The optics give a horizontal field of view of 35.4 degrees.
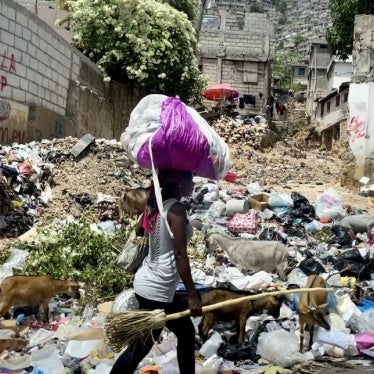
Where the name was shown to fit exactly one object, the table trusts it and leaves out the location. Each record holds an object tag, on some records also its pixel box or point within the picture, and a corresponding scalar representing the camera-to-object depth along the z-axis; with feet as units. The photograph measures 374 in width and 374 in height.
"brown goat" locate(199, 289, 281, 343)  13.78
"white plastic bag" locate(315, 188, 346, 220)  27.89
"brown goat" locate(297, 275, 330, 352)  13.69
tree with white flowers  52.11
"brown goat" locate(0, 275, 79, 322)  14.69
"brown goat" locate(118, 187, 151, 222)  25.20
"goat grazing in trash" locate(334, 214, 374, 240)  25.36
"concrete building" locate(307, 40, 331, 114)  112.47
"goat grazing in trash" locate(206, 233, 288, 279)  19.81
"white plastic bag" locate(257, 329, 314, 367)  13.02
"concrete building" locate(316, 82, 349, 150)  78.19
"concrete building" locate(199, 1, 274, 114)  87.40
